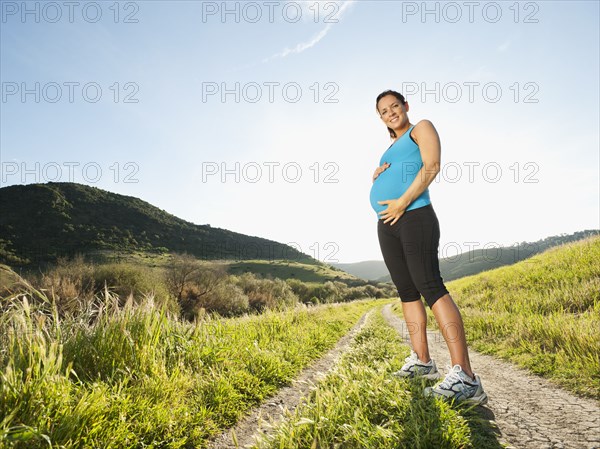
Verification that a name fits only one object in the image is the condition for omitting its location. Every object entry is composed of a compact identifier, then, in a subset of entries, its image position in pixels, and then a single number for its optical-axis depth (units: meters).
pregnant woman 2.58
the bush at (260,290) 33.88
